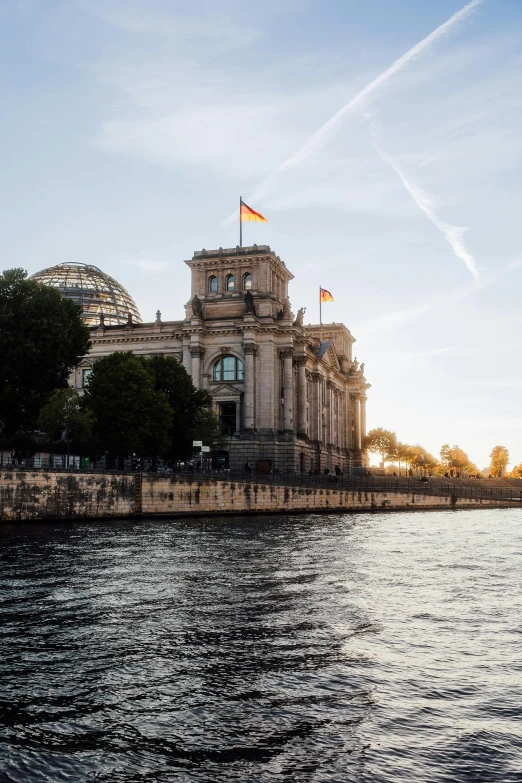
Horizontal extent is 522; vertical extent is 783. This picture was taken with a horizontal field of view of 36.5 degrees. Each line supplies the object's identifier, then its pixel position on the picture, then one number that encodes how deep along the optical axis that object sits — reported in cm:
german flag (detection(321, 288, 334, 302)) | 11794
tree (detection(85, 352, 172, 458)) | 6425
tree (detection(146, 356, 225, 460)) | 7588
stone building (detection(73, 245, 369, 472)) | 9475
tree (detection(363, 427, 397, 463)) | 15825
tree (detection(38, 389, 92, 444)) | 5712
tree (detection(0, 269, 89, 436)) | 6006
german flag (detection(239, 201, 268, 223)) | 9019
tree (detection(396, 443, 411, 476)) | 16048
